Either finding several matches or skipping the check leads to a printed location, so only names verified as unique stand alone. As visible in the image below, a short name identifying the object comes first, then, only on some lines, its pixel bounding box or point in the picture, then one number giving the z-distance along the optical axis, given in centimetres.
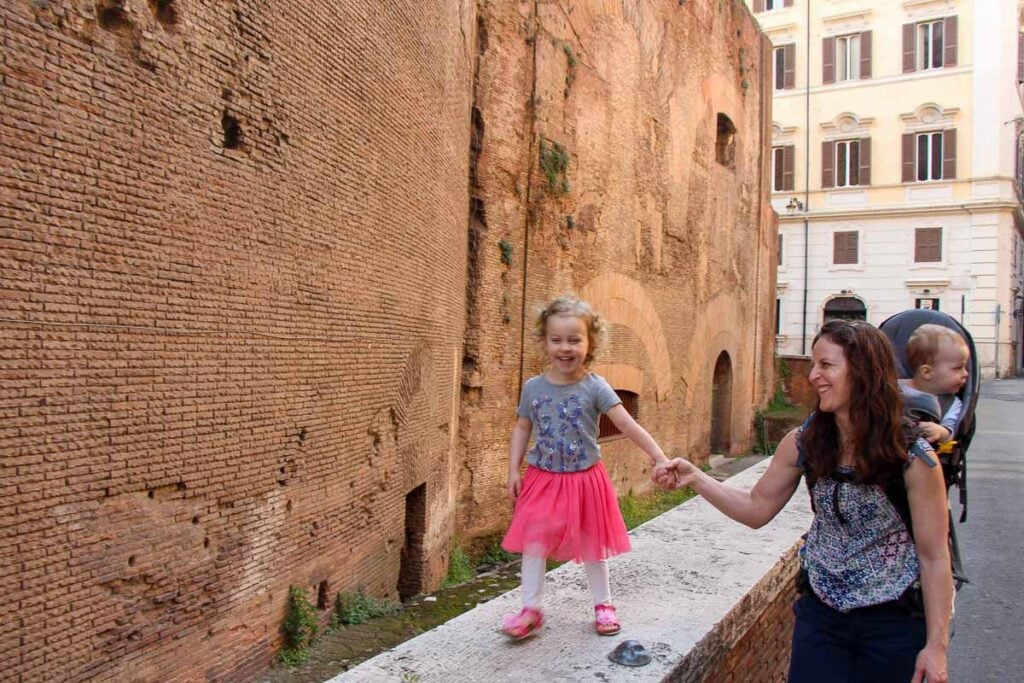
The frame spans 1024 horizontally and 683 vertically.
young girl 309
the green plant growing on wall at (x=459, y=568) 708
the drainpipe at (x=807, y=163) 3081
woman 225
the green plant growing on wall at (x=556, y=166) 860
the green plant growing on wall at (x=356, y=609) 495
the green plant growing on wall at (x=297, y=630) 440
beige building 2759
